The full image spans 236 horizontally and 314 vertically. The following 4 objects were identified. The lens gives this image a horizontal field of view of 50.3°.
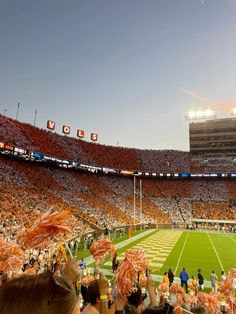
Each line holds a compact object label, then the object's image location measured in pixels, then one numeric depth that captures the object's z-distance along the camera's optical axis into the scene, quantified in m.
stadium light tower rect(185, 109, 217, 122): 75.56
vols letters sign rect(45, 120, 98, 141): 56.84
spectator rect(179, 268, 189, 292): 14.34
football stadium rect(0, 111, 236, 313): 18.24
